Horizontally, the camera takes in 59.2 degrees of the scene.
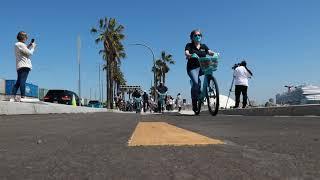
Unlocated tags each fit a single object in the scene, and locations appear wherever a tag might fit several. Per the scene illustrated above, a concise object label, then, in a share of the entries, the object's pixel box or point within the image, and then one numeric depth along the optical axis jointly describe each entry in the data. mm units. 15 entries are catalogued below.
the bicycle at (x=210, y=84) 6331
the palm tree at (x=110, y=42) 38722
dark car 17763
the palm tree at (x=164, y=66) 54521
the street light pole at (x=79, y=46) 33383
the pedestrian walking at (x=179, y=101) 19032
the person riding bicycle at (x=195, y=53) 6476
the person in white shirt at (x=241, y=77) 9012
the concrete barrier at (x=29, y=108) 6760
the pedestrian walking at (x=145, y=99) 19740
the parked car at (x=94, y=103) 33741
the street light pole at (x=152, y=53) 30737
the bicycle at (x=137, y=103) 18900
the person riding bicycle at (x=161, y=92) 15215
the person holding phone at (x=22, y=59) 6995
